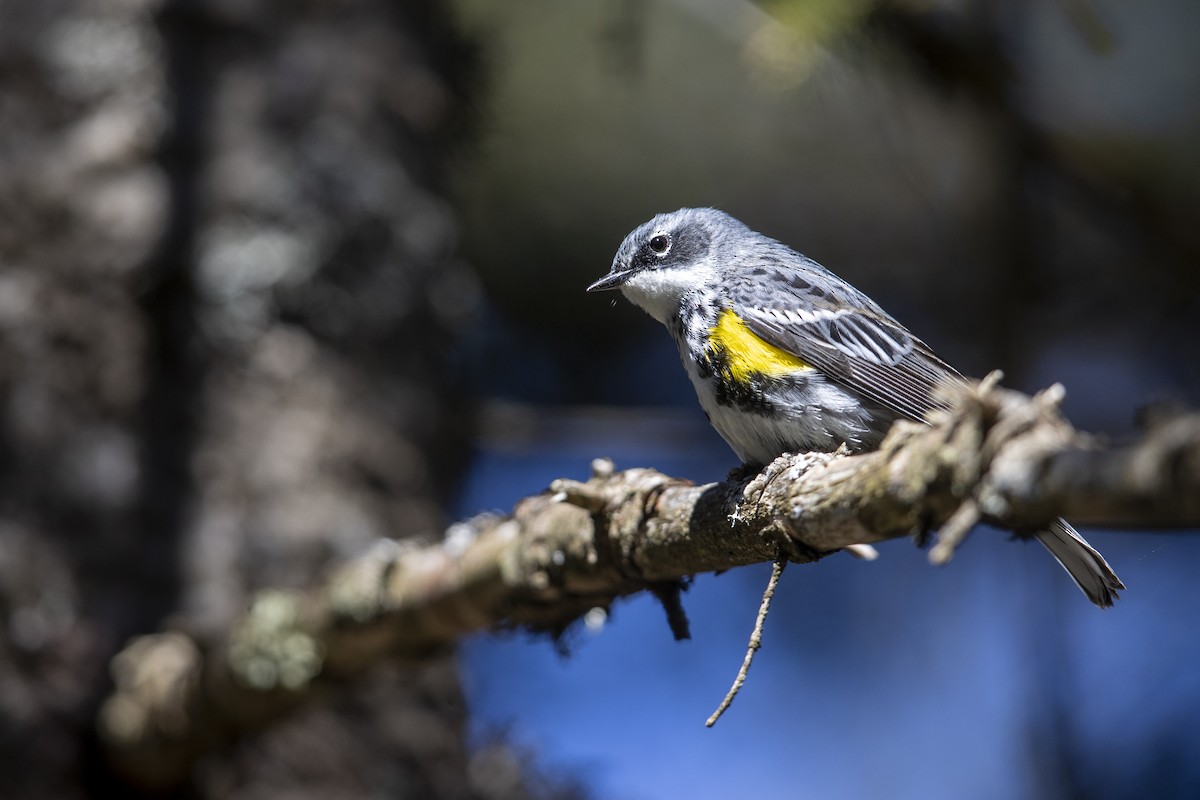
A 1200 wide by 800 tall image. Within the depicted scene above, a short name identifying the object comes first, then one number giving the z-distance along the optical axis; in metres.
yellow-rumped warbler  5.24
